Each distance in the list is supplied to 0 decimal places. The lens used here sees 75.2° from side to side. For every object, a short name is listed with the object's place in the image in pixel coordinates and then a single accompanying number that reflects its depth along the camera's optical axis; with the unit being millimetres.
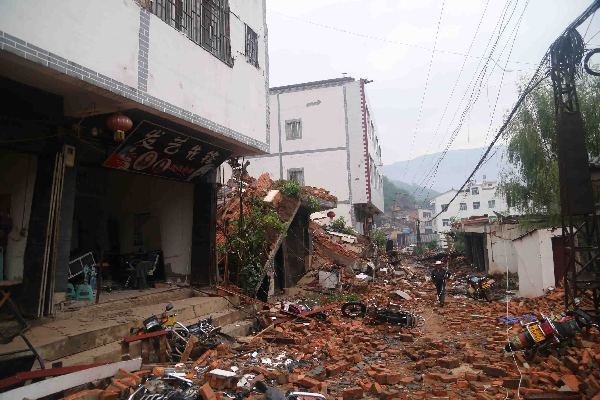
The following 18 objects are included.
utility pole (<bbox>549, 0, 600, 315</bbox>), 9352
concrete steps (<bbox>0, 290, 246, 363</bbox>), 5559
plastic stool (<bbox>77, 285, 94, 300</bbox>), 7988
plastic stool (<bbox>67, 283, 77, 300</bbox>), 7914
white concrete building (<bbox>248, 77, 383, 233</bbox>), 27734
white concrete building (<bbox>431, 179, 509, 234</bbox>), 69125
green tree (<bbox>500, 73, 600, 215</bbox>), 17812
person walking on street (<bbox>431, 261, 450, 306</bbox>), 13523
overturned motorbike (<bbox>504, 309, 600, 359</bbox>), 6547
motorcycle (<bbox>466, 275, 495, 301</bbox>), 14352
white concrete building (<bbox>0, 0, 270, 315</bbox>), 5633
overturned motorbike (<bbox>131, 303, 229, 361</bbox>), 6555
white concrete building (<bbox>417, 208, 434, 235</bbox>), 82138
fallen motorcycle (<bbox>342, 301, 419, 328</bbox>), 10001
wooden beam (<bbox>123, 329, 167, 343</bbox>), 6143
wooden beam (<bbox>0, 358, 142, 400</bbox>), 4196
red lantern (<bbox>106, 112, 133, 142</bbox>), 6777
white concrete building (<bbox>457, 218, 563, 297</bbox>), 14117
